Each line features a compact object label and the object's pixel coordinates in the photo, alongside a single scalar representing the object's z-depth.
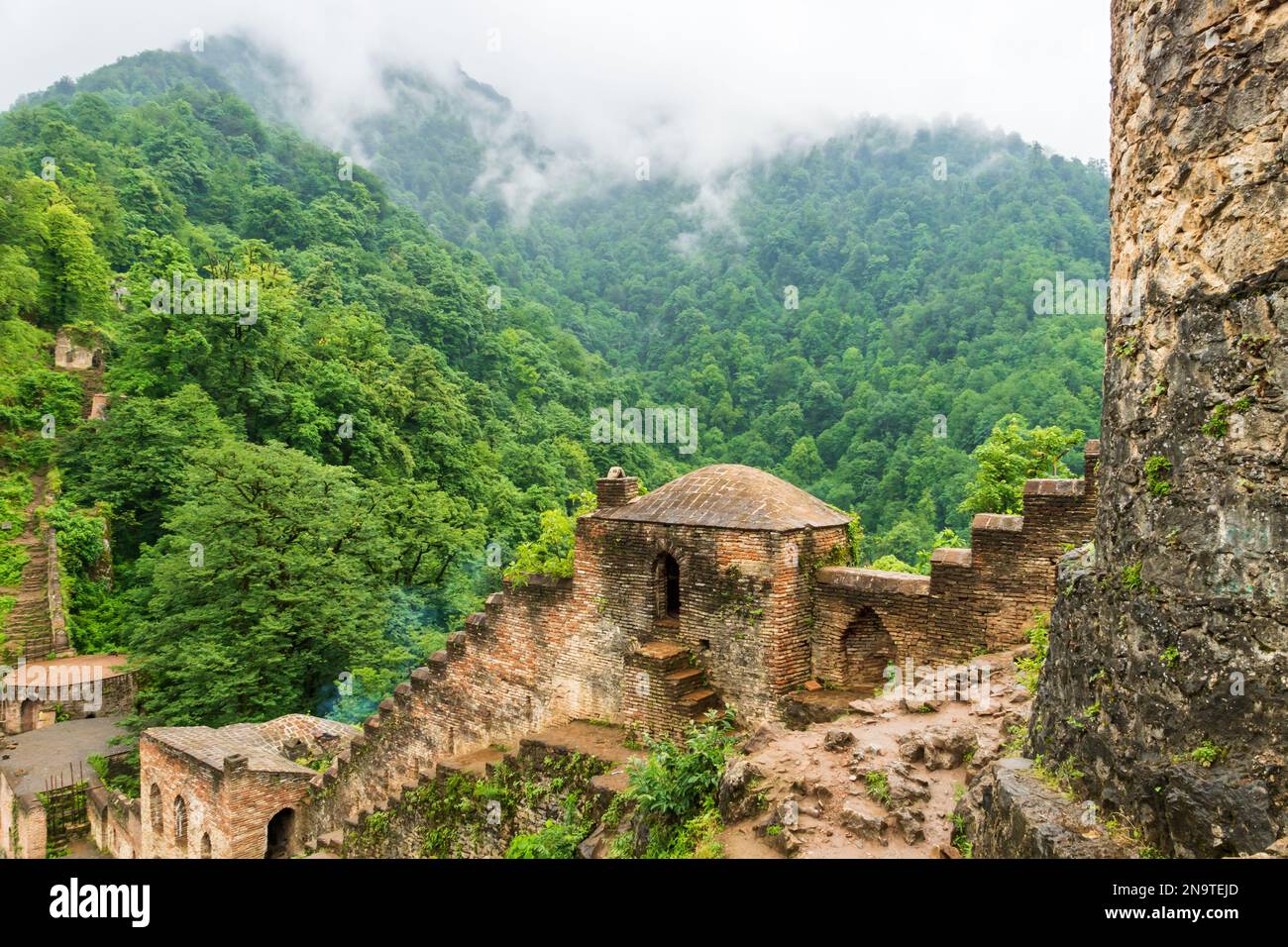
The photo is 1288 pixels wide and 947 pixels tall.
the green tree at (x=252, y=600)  22.44
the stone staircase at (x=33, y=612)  26.55
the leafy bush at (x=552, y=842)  9.16
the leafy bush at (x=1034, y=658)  7.56
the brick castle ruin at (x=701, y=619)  9.41
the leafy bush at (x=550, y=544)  25.17
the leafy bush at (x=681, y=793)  6.73
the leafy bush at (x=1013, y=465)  21.53
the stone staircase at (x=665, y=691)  10.59
